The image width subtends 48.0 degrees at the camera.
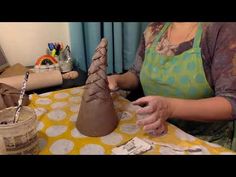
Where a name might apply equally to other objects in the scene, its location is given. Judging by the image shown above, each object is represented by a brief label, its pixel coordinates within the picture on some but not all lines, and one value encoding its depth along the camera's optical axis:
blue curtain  1.25
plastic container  0.53
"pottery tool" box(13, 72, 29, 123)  0.57
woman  0.71
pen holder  1.25
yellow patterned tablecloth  0.61
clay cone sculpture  0.65
